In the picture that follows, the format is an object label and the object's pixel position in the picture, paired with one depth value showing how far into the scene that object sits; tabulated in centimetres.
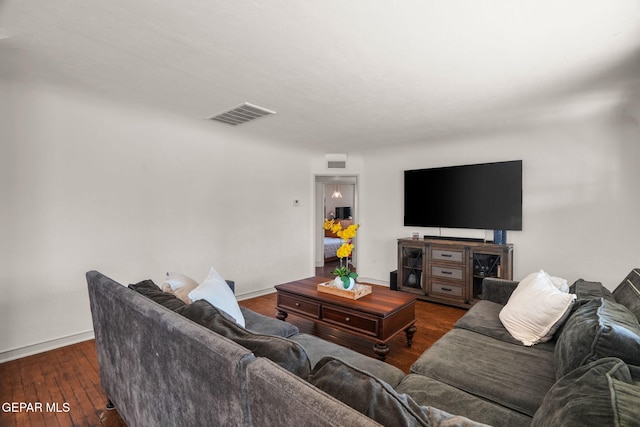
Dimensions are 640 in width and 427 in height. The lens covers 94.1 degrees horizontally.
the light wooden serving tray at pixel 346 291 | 279
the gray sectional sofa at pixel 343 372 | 78
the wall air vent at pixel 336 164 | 545
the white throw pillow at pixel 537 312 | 187
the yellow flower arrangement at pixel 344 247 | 283
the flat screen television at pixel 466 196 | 392
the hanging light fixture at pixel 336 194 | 999
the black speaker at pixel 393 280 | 468
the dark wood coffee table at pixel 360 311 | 245
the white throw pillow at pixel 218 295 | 186
